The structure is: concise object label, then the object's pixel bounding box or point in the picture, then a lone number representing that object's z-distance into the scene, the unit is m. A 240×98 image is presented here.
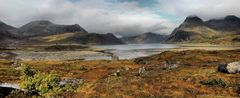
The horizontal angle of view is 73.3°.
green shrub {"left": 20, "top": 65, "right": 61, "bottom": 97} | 17.88
